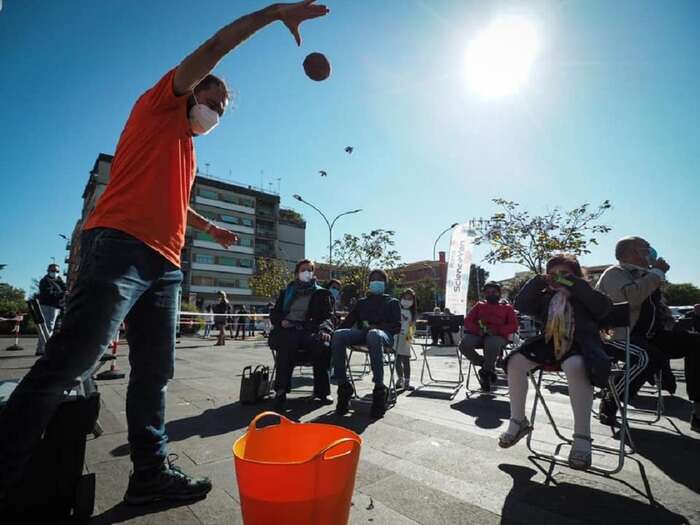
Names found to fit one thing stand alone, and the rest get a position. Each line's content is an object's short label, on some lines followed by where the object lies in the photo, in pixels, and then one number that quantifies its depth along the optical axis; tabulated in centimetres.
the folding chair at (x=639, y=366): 302
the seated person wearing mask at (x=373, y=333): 378
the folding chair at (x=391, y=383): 421
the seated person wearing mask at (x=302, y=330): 409
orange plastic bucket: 114
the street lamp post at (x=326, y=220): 2447
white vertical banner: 1362
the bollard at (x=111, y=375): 566
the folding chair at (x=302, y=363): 409
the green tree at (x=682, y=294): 6172
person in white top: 561
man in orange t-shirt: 150
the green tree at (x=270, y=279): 3612
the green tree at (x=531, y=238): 1975
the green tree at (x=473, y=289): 6632
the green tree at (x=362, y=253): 3131
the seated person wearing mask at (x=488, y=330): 545
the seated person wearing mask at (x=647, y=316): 324
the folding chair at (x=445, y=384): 511
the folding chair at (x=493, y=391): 523
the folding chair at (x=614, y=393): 215
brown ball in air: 262
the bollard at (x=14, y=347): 986
